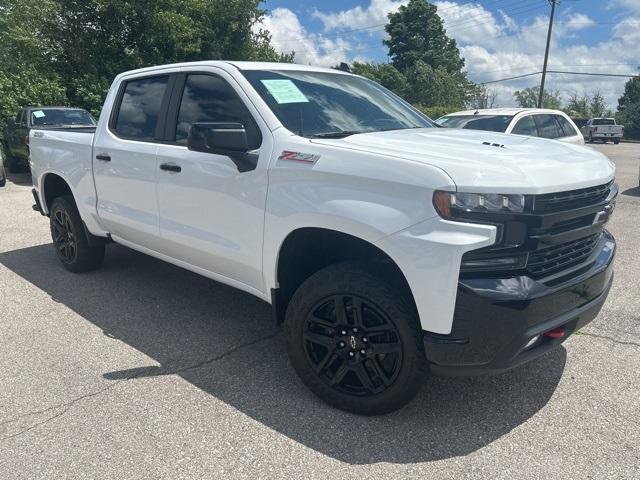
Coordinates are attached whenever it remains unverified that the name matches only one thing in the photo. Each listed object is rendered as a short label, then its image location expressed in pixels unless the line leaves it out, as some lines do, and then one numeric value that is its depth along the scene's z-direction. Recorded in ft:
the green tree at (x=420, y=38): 174.91
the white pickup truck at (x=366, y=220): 7.88
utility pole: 119.75
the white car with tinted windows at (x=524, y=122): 30.22
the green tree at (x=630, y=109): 171.53
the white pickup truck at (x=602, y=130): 116.98
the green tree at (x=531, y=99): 222.07
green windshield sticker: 10.98
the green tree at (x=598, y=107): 223.71
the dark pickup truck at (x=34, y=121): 41.75
